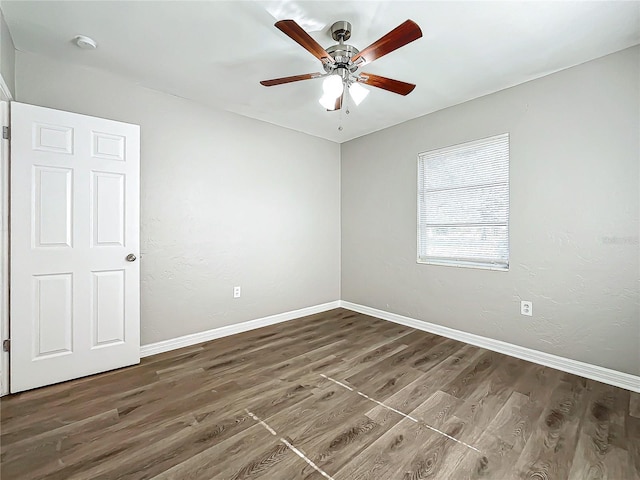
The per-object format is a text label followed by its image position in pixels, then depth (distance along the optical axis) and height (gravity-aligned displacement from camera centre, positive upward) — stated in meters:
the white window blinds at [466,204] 3.05 +0.40
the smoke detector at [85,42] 2.21 +1.44
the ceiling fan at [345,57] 1.72 +1.17
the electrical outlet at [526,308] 2.83 -0.62
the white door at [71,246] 2.24 -0.06
